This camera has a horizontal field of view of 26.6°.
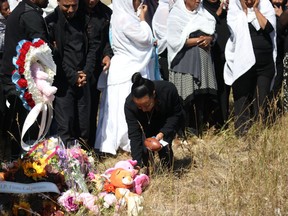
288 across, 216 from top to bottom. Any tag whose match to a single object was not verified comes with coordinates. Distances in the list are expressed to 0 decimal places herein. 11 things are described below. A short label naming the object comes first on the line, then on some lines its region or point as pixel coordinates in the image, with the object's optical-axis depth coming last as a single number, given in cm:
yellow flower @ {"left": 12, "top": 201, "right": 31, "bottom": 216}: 417
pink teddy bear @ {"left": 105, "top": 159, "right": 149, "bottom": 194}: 468
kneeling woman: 489
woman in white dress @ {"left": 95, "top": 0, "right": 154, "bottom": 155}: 580
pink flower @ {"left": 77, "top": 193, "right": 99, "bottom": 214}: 436
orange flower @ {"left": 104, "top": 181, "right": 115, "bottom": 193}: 462
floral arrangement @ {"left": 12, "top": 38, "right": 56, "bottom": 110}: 492
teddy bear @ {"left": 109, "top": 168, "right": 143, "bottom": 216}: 431
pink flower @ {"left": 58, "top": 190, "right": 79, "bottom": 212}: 432
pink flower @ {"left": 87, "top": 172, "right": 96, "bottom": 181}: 480
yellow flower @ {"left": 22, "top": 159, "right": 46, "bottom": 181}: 440
